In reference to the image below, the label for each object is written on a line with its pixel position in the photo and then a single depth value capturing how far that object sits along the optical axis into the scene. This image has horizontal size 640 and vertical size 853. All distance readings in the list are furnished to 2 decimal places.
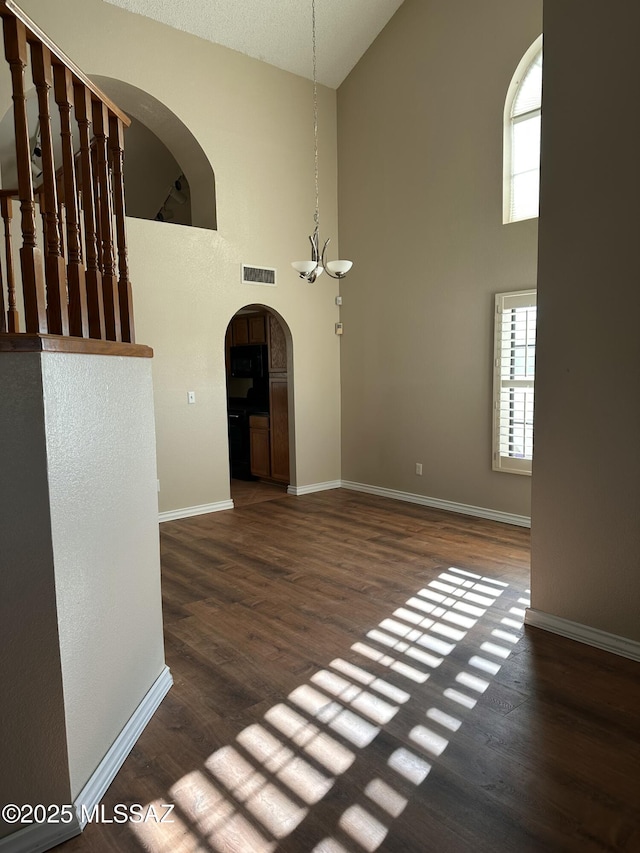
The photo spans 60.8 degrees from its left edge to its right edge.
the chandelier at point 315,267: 4.04
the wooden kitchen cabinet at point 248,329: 6.82
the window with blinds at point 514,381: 4.68
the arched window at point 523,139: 4.57
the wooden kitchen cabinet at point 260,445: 6.91
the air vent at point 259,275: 5.67
